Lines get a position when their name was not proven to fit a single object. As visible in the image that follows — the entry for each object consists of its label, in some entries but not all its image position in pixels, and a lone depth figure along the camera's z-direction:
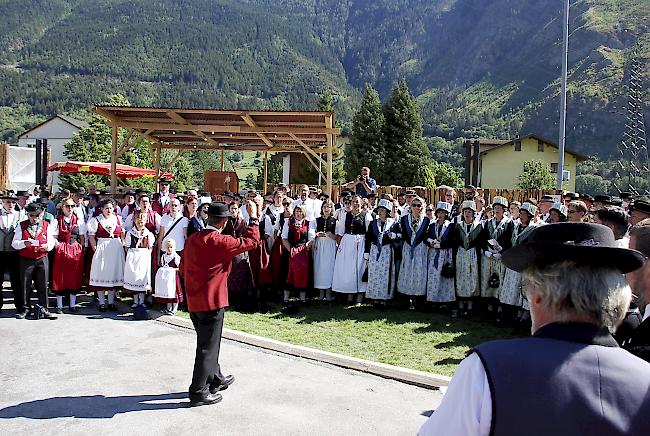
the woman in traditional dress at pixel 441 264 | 9.80
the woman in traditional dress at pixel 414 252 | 10.02
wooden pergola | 14.90
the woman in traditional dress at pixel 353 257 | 10.52
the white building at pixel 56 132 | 79.25
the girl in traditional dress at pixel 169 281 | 9.37
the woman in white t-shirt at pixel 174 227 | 9.74
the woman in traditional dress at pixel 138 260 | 9.64
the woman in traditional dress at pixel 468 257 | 9.62
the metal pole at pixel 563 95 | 17.00
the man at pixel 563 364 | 1.68
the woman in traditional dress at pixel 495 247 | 9.30
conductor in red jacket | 5.69
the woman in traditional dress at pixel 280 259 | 10.84
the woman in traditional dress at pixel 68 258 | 9.55
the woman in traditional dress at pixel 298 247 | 10.56
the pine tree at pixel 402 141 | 38.91
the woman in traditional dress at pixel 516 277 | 9.02
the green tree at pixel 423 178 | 38.47
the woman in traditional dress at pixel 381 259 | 10.18
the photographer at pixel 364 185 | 12.87
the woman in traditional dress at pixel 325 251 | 10.75
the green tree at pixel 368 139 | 38.75
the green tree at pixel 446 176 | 40.38
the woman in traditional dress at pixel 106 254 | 9.79
